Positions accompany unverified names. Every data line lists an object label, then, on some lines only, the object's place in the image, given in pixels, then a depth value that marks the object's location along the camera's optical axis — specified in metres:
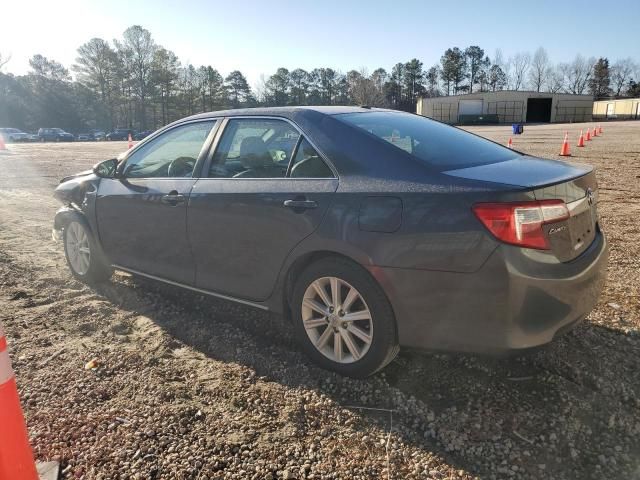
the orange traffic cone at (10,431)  1.92
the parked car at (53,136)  55.09
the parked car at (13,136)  53.25
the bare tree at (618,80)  108.75
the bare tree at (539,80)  115.81
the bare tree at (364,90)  86.88
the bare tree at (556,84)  114.18
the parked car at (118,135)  57.25
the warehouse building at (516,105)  76.88
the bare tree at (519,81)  117.19
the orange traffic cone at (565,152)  15.93
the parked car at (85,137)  57.44
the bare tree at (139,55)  69.06
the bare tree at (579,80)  110.94
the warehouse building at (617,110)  76.19
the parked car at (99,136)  58.41
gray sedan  2.53
